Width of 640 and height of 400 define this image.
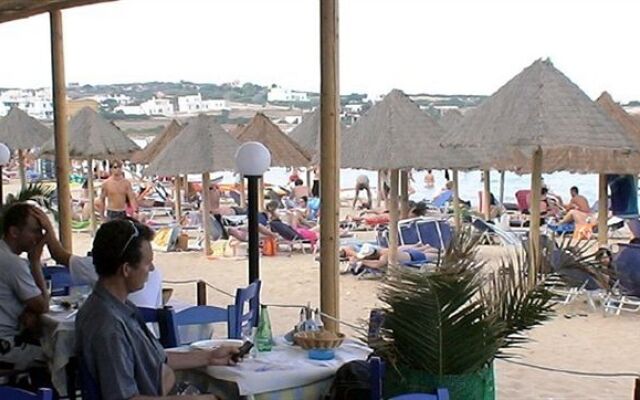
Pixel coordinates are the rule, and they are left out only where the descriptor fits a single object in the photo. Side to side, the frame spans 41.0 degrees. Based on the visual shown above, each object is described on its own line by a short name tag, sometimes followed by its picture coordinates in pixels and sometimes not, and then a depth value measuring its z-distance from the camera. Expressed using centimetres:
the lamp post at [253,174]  501
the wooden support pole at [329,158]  439
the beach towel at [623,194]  1242
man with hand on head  369
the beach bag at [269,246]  1192
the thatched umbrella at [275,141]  1459
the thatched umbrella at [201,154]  1198
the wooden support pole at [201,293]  475
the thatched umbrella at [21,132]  1541
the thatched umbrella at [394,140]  1047
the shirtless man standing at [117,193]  1220
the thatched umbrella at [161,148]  1566
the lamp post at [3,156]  805
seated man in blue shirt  230
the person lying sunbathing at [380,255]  945
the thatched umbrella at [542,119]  826
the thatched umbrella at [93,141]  1463
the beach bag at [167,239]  1248
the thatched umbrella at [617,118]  1095
